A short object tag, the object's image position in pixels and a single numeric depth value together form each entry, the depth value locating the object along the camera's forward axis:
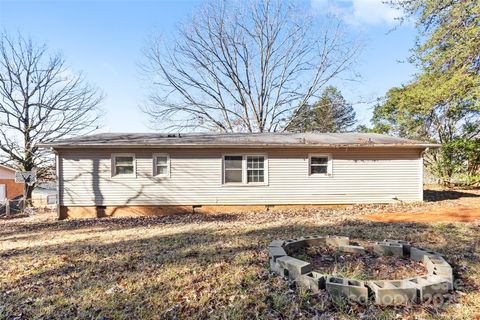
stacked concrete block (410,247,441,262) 3.88
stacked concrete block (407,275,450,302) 2.73
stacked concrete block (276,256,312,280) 3.21
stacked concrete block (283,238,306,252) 4.42
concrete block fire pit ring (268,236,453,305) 2.70
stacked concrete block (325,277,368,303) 2.72
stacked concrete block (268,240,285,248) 4.36
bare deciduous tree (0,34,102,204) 17.91
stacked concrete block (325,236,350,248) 4.70
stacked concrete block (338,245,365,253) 4.37
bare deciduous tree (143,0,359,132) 20.36
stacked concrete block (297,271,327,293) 2.94
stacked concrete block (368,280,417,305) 2.68
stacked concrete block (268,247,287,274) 3.56
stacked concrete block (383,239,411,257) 4.22
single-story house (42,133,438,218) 9.73
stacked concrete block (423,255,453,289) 3.02
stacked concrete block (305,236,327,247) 4.77
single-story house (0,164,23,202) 21.49
